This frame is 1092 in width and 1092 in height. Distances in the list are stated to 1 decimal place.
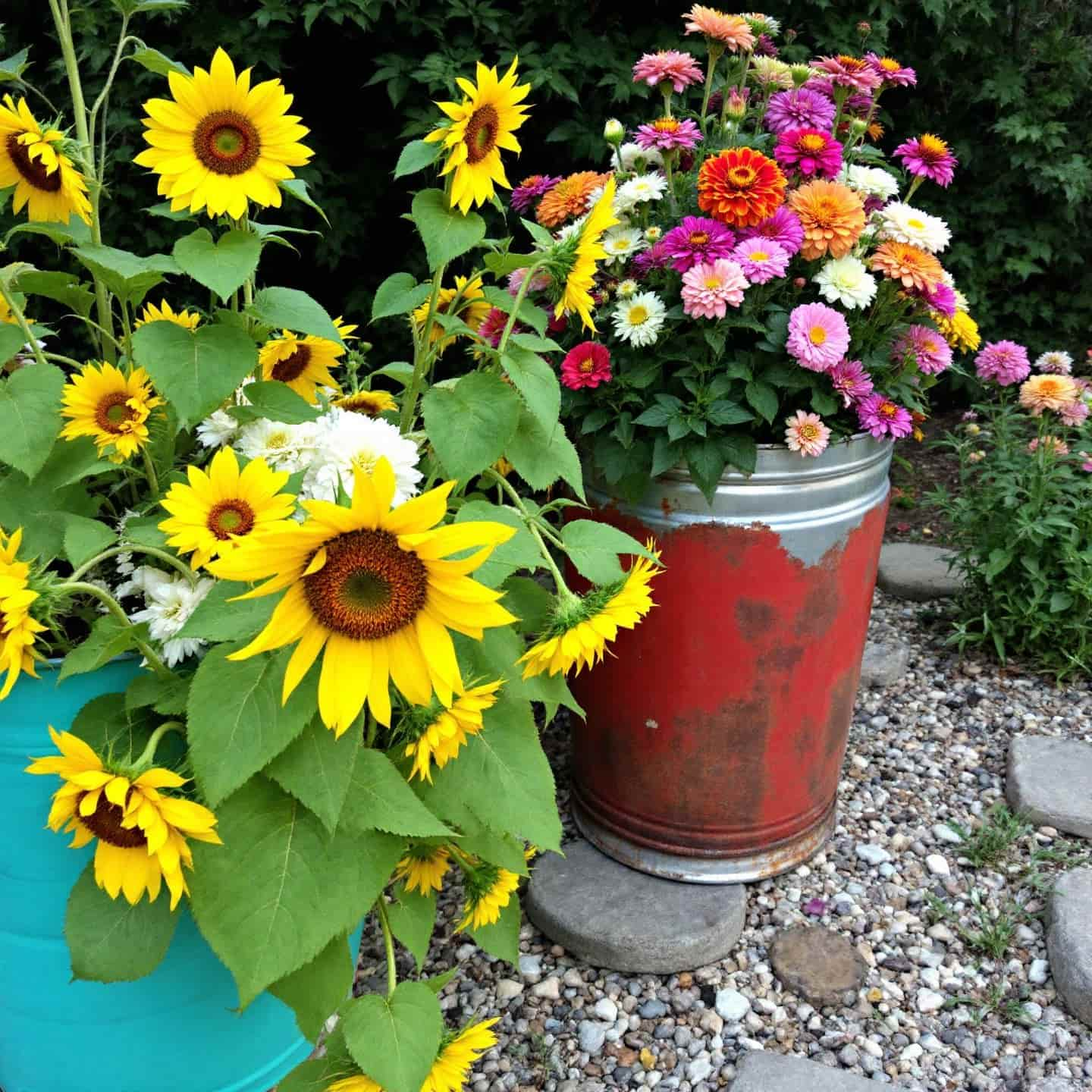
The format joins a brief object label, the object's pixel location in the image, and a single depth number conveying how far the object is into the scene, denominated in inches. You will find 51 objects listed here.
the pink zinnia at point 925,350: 74.3
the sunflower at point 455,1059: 51.1
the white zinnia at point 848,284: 69.4
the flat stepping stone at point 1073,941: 70.0
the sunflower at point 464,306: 56.9
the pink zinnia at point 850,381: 69.1
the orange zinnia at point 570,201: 78.6
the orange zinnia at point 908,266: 70.1
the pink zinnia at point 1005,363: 105.0
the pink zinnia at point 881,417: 69.2
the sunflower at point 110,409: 48.7
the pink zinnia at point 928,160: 81.9
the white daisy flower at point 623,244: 74.0
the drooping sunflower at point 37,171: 46.1
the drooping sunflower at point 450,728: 46.6
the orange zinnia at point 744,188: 67.4
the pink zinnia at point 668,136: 74.0
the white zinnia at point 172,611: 46.4
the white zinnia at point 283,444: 48.9
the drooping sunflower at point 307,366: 59.6
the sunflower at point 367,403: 59.8
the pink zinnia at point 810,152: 72.5
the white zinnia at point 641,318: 69.5
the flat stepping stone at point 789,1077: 63.4
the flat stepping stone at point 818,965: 72.0
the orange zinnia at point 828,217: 69.3
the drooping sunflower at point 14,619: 40.5
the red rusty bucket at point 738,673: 71.1
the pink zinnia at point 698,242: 68.4
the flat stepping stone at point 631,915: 73.5
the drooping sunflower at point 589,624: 49.2
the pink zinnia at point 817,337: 66.8
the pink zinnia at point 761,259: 67.1
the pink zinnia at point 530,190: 85.1
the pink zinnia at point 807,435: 67.8
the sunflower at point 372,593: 34.9
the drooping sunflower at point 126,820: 40.7
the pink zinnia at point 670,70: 78.1
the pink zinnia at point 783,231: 69.4
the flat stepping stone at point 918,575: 131.0
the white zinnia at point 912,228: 73.2
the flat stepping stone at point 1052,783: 87.7
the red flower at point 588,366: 70.2
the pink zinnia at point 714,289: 66.3
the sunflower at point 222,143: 45.8
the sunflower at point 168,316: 56.8
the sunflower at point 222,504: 43.1
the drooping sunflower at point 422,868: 57.6
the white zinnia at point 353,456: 47.6
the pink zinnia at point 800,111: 76.2
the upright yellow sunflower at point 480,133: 47.4
